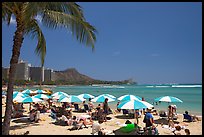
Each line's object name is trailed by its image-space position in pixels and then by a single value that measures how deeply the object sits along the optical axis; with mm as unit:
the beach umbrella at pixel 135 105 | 9406
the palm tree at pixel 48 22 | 6586
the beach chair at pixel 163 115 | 13759
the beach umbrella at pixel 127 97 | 13283
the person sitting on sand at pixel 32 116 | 11532
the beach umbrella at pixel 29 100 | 11768
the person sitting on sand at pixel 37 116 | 11541
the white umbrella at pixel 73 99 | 13886
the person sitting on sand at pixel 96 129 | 8830
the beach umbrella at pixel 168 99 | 12622
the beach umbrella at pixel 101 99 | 14684
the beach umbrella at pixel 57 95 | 19355
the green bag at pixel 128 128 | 9477
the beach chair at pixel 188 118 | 12816
